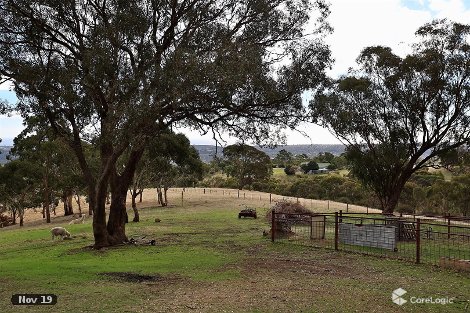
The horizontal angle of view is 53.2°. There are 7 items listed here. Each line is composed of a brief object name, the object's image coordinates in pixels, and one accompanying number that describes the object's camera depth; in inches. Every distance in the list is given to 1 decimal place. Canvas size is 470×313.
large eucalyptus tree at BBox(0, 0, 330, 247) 613.9
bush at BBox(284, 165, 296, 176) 3897.6
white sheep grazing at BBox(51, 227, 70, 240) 984.3
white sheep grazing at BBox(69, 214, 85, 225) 1565.8
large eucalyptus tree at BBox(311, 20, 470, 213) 1001.5
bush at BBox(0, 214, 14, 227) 2228.1
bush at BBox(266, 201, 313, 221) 1152.7
